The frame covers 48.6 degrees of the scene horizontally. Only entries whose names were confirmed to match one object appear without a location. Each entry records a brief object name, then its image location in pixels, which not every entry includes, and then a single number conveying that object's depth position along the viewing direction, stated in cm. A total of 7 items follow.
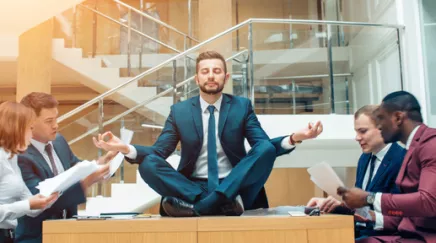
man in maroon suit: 215
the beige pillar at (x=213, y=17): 708
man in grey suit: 252
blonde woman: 221
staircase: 641
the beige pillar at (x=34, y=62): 615
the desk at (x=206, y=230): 218
